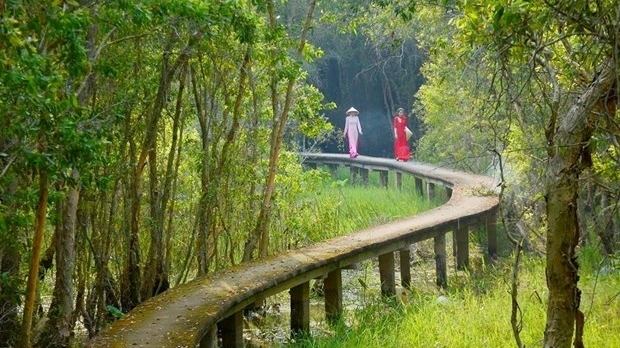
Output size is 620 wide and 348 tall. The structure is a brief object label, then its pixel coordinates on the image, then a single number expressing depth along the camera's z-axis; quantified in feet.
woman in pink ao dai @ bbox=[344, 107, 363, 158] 125.61
